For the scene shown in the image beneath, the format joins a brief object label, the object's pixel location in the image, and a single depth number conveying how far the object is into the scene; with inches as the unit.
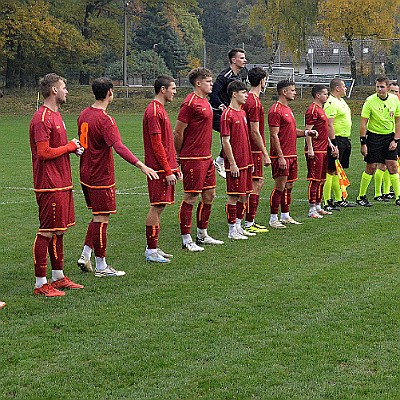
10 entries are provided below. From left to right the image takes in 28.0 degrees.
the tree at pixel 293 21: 2260.1
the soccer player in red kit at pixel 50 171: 297.4
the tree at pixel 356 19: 2115.7
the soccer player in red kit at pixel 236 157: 411.2
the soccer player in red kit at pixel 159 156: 355.6
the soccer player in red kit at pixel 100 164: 322.0
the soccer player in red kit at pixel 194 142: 386.6
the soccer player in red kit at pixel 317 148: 496.7
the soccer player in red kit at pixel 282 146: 450.6
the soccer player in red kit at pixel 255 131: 436.5
